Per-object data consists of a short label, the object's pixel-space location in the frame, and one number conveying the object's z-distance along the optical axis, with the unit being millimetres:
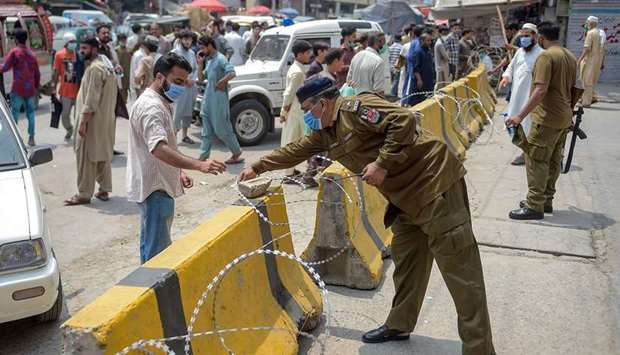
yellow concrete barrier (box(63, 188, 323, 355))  2469
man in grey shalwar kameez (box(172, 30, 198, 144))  10750
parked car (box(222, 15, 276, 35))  27655
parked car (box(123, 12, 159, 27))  35938
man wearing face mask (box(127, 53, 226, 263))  4180
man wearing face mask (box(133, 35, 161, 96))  10938
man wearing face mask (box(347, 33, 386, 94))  8938
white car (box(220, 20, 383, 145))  11297
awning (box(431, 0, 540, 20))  20094
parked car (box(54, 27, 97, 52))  24109
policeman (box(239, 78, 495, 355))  3523
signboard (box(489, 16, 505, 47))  20828
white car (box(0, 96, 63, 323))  3998
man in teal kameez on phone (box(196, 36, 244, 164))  9500
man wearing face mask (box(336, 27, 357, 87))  12344
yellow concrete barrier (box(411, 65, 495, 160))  9076
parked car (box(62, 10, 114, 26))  33000
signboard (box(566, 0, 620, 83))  18391
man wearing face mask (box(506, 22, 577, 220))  6344
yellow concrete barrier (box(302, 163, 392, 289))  4953
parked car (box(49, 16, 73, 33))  27920
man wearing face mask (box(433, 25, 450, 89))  14930
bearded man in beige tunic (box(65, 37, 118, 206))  7387
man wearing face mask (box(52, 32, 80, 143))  10500
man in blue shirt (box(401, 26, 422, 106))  12922
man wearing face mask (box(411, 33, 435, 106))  12805
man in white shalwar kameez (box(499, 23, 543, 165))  7398
